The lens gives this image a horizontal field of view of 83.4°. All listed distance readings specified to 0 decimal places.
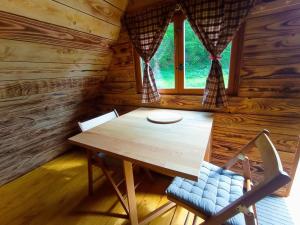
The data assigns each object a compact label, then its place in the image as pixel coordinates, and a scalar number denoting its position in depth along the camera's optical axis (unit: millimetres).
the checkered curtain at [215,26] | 1212
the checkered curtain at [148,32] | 1471
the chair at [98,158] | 1298
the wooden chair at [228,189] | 641
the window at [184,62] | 1436
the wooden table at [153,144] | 834
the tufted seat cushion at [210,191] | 855
